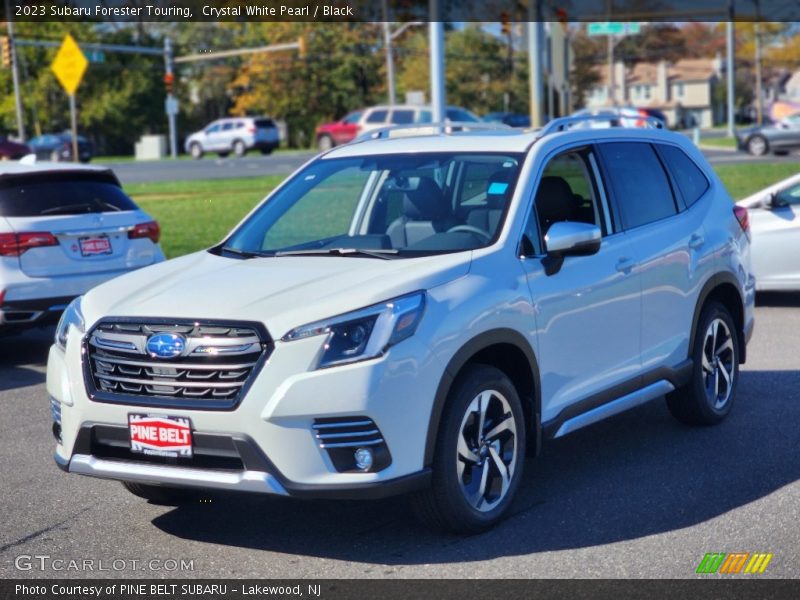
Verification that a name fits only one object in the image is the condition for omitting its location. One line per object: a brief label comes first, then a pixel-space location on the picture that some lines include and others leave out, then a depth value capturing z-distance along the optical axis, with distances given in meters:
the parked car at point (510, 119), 55.74
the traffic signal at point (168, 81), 56.94
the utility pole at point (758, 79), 89.44
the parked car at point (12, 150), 48.25
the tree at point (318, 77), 79.69
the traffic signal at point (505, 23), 32.56
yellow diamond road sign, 26.84
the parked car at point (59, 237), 9.98
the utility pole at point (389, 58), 58.47
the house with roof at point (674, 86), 133.50
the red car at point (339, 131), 51.19
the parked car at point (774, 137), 42.03
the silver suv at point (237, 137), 59.00
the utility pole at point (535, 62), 25.59
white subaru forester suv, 5.09
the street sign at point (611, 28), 37.06
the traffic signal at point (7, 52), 49.78
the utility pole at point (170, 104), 62.96
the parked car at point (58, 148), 55.88
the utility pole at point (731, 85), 59.76
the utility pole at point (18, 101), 56.71
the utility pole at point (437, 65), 20.97
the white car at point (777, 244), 12.46
